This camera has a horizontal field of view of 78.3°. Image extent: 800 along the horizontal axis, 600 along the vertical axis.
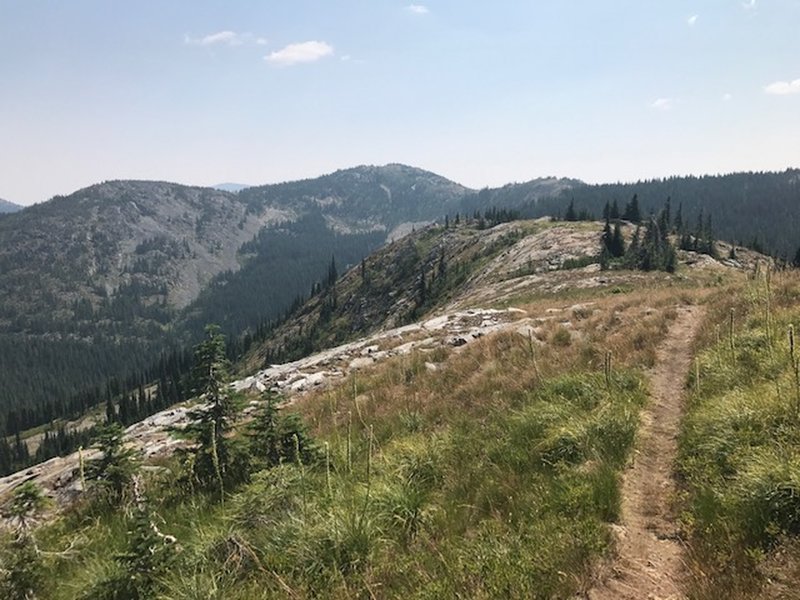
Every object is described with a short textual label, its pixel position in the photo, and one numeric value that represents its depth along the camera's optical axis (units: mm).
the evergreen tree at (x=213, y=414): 9328
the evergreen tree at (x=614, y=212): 118138
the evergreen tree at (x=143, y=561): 5523
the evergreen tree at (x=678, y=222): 109050
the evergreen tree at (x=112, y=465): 9234
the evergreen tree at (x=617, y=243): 72750
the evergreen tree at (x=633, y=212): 117750
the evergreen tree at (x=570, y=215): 136250
